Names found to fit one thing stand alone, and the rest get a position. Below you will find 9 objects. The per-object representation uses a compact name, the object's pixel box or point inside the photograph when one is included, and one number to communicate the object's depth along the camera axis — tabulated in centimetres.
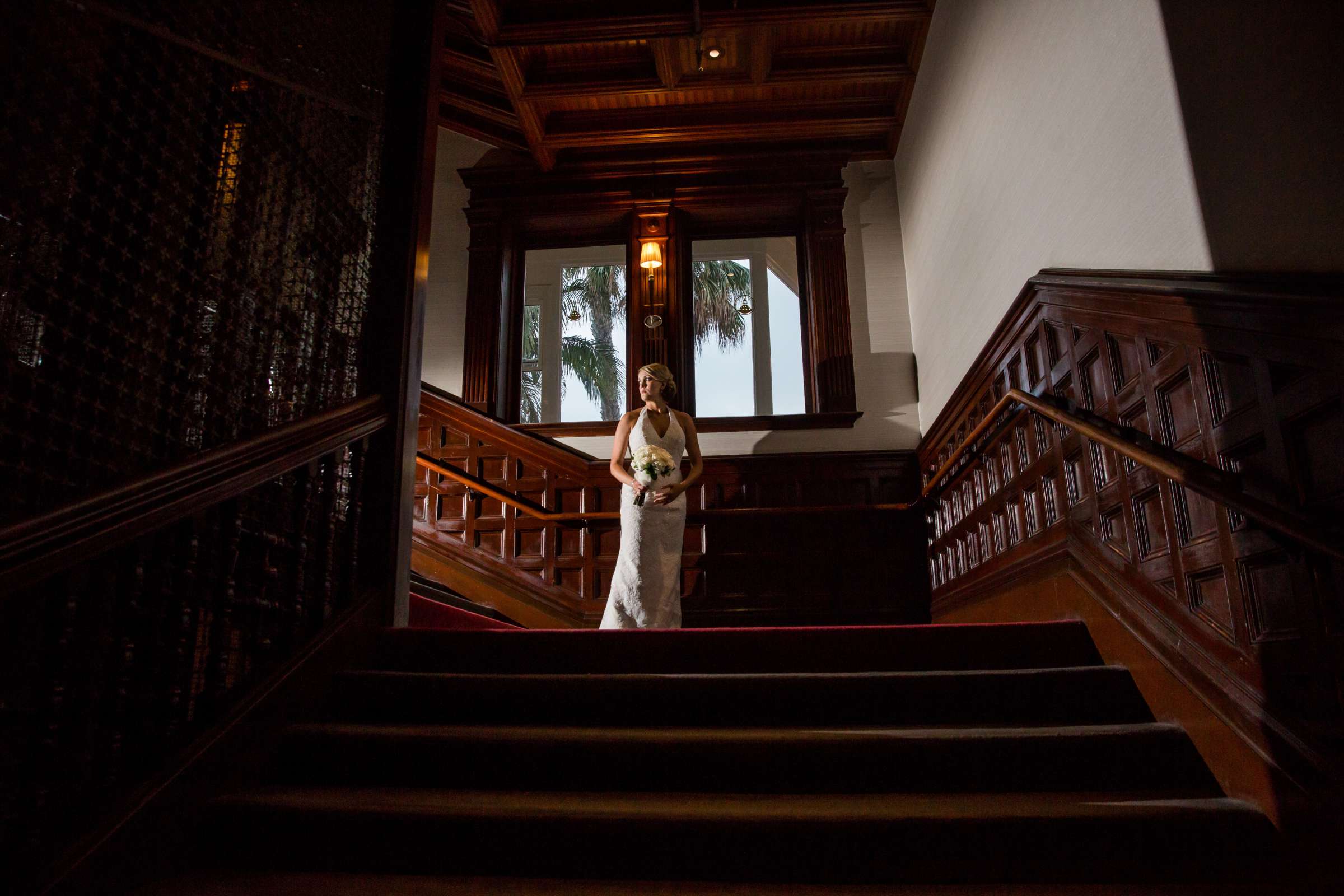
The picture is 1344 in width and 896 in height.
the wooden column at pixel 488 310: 712
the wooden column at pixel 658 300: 702
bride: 472
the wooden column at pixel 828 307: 690
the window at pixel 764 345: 708
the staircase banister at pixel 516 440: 658
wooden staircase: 185
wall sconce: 716
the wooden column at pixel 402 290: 305
